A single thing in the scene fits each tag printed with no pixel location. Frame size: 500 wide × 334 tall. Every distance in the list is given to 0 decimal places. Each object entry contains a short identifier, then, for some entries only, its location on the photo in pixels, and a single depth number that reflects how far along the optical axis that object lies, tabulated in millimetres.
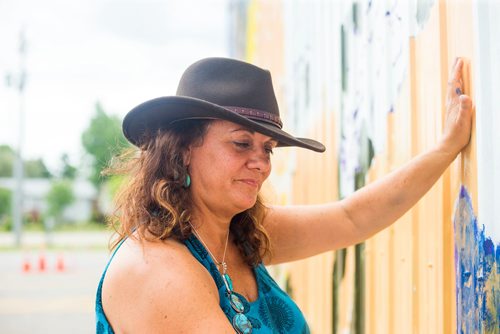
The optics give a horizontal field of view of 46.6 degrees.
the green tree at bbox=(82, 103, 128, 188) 62531
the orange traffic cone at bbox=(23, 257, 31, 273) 16391
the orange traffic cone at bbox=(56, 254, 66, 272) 16969
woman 1563
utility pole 29094
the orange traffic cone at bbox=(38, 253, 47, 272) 16625
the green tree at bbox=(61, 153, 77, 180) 64562
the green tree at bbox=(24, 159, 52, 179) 68438
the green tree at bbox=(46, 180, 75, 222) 40844
